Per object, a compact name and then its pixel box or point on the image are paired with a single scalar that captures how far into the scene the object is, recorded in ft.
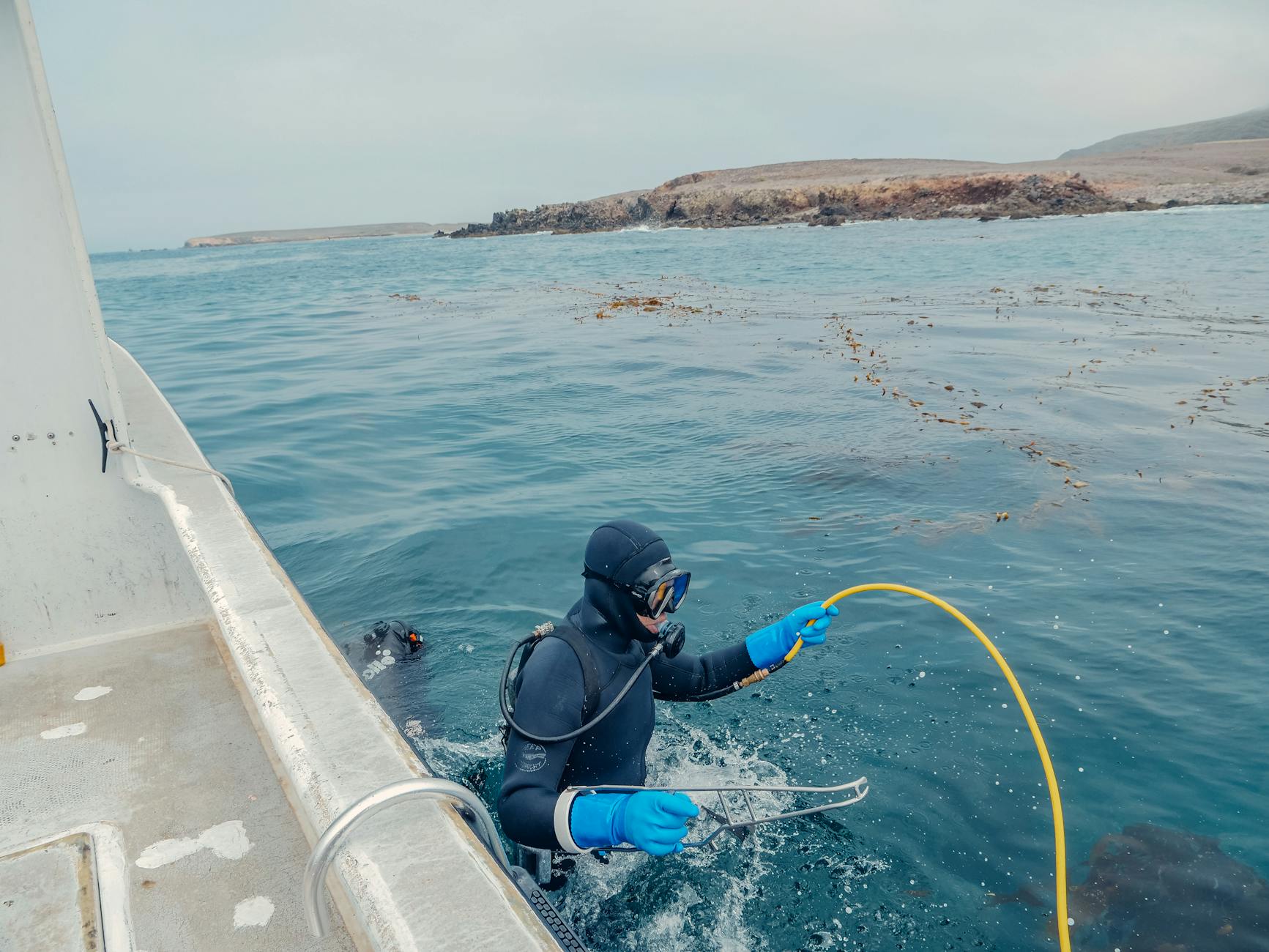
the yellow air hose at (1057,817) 8.30
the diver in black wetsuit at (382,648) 18.37
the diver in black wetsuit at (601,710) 9.41
